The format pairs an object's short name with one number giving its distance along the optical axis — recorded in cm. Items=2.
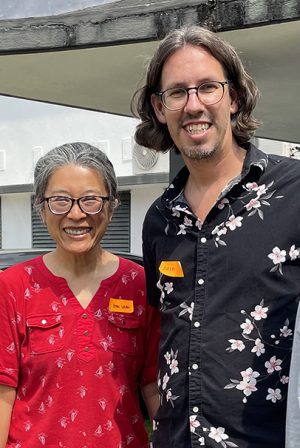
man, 189
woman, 225
